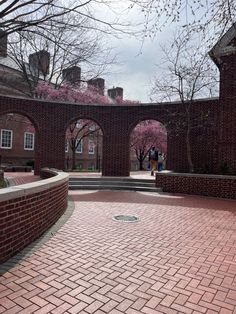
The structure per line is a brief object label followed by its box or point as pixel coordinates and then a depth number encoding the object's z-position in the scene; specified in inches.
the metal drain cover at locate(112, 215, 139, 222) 275.6
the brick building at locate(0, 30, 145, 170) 1064.2
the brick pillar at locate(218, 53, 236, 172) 510.9
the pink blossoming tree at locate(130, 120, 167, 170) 1216.8
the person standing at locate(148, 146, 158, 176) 639.8
